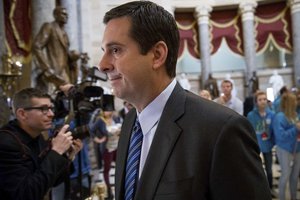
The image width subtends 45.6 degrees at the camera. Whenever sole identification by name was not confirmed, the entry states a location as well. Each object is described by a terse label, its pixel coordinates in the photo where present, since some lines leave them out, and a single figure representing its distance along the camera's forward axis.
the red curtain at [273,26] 13.39
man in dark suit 0.97
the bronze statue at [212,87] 9.49
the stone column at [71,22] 7.40
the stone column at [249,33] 12.89
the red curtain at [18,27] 5.67
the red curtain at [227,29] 13.70
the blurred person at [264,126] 4.78
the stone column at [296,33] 12.38
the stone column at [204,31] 13.05
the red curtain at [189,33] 13.65
